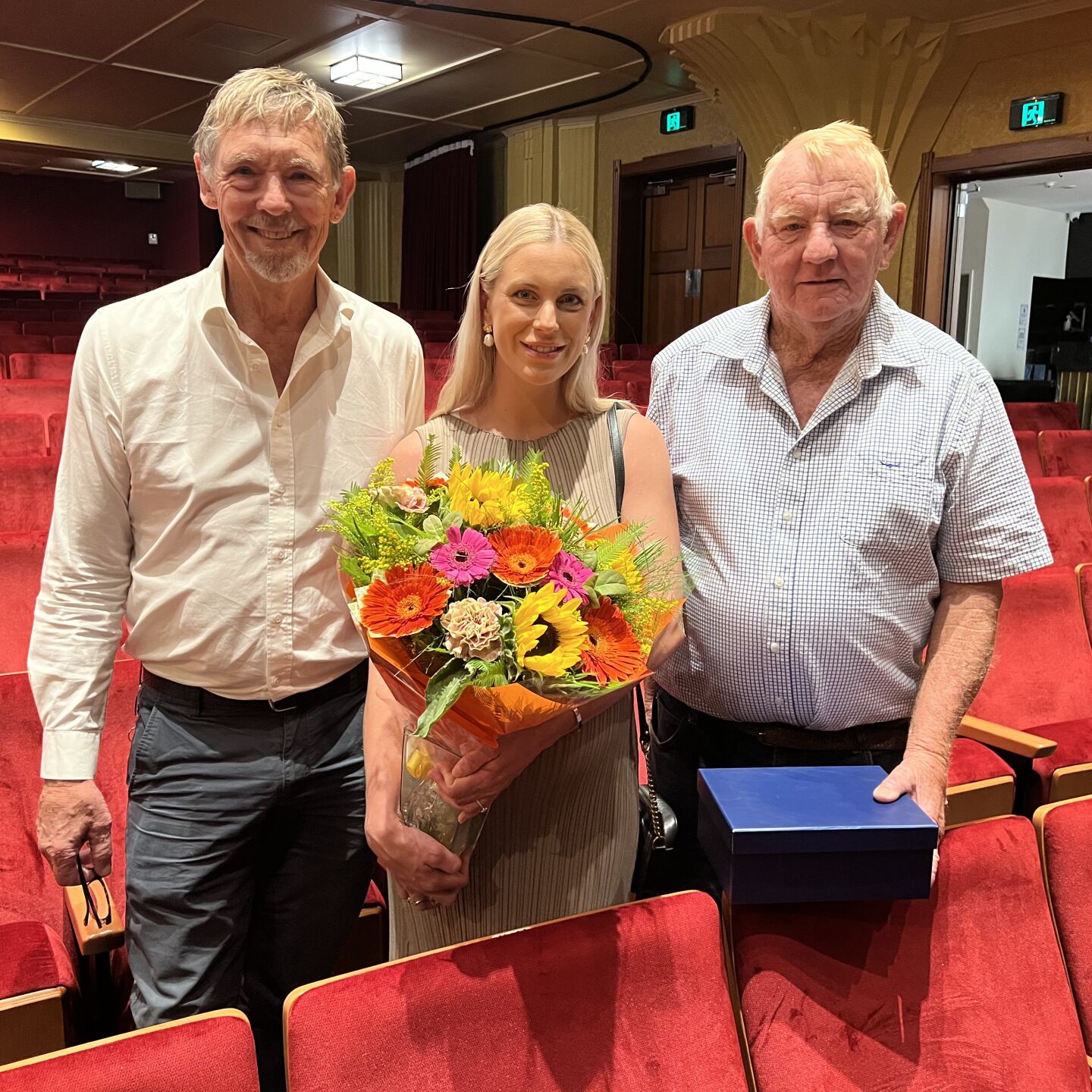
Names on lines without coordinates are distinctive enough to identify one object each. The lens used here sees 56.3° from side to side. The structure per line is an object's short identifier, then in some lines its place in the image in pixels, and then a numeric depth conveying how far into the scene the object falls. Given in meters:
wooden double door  8.40
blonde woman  1.18
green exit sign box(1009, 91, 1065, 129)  5.76
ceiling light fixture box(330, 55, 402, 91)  7.49
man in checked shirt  1.31
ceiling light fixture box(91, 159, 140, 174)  12.48
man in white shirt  1.26
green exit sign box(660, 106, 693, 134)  8.22
